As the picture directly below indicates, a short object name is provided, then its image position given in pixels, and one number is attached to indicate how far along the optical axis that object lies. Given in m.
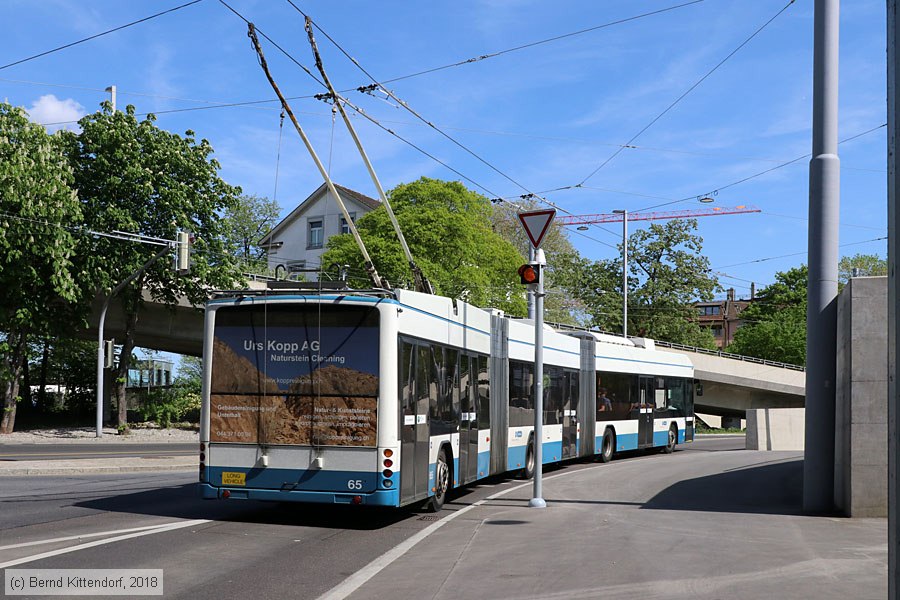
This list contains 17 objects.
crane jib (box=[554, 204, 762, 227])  68.31
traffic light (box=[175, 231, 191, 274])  28.09
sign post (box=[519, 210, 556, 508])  13.77
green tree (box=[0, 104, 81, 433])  32.22
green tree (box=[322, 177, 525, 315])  45.25
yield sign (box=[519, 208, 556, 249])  13.83
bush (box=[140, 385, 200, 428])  41.91
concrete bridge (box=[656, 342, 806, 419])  60.50
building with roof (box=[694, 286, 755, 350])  136.62
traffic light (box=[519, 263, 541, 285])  13.55
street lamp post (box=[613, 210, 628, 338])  53.66
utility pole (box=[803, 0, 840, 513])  12.33
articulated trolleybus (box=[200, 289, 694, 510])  11.38
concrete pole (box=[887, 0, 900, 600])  3.95
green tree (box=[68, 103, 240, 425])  35.75
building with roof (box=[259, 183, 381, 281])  71.44
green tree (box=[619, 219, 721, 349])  62.06
